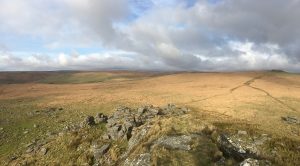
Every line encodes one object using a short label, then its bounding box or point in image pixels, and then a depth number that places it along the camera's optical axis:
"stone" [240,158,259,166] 7.53
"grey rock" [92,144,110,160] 10.63
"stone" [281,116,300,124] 20.31
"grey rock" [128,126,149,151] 10.24
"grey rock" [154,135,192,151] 8.72
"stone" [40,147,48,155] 12.15
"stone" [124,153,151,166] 7.99
